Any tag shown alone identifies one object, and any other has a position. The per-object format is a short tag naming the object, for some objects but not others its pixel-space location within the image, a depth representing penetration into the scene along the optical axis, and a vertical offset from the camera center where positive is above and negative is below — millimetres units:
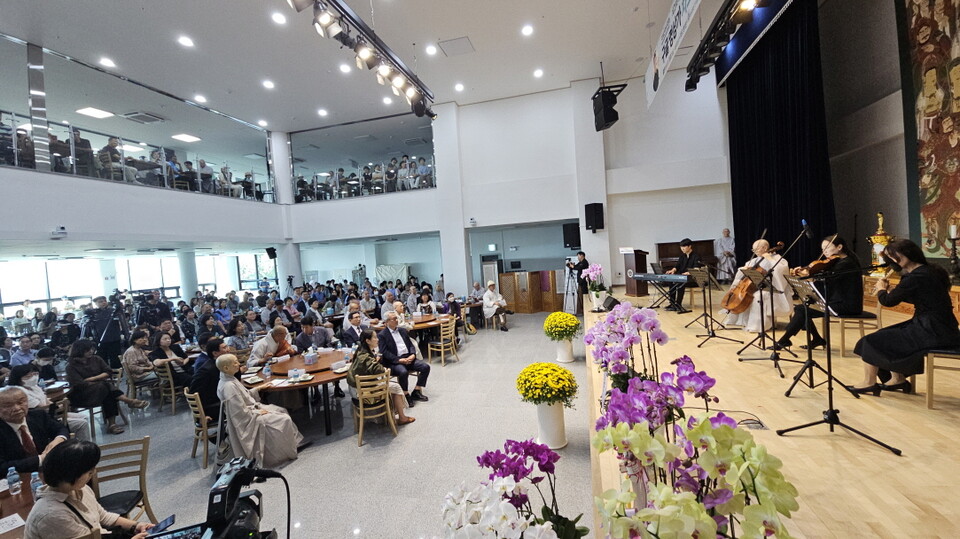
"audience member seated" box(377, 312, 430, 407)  5535 -1298
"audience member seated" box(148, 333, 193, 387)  6125 -1140
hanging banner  4171 +2433
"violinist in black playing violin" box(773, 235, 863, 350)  4145 -552
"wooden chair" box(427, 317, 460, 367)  7691 -1471
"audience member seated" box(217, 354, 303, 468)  3979 -1475
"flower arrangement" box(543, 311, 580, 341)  6309 -1122
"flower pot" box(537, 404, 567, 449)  3939 -1642
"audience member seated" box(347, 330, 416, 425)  4746 -1119
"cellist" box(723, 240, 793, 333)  5148 -675
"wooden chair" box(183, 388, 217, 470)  4190 -1513
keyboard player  7250 -359
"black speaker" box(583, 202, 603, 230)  11039 +1012
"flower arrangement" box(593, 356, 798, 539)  600 -396
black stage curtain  7602 +2110
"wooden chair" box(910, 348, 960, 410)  2783 -942
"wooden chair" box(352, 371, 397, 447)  4496 -1433
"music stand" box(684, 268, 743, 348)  5305 -449
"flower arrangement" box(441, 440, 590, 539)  787 -517
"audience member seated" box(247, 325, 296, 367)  5859 -1025
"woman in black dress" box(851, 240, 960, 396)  2875 -654
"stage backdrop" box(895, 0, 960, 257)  5262 +1536
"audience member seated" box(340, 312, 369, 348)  6652 -974
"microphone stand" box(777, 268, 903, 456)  2628 -1218
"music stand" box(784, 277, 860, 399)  3064 -498
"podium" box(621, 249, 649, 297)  8641 -385
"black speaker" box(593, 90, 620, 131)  9008 +3210
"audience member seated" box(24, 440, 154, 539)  1980 -1038
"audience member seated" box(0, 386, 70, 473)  2943 -1054
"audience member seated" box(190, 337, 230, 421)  4469 -1097
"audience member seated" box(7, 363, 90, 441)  4281 -1001
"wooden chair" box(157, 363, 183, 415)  5932 -1477
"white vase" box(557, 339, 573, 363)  6828 -1616
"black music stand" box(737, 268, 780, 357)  3937 -376
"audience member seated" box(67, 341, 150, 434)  5195 -1202
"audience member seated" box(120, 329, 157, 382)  6145 -1098
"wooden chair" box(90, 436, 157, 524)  2859 -1509
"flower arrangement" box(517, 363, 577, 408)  3740 -1199
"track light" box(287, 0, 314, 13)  4565 +3055
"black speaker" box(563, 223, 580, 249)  11805 +586
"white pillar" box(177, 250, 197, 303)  13766 +306
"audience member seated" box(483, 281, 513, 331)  10501 -1159
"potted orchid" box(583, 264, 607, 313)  7688 -683
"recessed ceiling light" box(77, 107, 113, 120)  10527 +4674
